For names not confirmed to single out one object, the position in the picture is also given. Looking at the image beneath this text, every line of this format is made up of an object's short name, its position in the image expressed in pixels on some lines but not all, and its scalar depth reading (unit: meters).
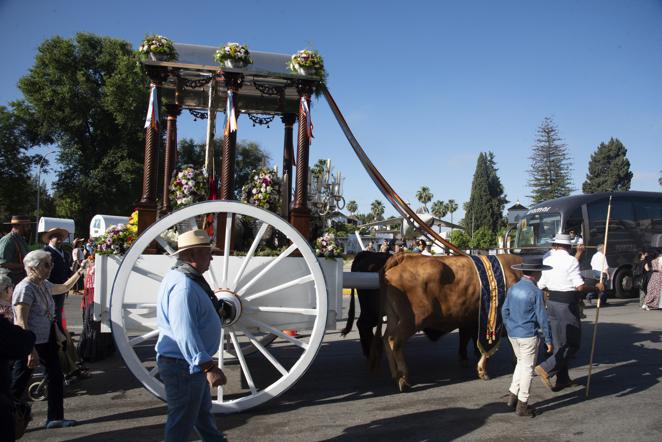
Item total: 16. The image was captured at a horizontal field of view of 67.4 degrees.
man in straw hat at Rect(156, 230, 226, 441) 2.84
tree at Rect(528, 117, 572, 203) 57.06
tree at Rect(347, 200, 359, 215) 79.10
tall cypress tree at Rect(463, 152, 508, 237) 62.59
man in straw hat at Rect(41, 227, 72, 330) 5.98
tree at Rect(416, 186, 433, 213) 79.19
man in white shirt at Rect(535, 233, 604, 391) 5.55
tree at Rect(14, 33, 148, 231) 23.92
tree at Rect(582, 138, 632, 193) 58.44
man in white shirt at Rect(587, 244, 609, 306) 12.03
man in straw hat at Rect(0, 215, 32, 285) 5.88
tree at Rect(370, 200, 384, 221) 80.81
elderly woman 4.00
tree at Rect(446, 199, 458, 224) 83.61
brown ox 5.44
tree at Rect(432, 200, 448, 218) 80.94
